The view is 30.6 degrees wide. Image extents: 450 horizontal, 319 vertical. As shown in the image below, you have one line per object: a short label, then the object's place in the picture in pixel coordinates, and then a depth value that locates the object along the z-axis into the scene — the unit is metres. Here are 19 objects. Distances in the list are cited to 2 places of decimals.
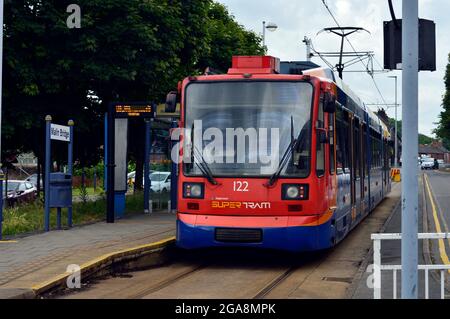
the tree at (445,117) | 86.19
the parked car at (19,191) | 28.88
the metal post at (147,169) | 20.56
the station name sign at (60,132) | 15.52
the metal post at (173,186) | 20.66
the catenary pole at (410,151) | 6.91
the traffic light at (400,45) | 7.25
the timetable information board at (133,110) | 17.84
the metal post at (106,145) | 18.54
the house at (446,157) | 174.55
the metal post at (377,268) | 7.61
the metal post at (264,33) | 44.29
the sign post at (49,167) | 15.33
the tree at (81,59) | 21.00
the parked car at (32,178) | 46.47
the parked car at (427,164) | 115.69
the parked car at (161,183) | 22.06
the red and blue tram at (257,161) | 12.17
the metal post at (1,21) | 16.28
